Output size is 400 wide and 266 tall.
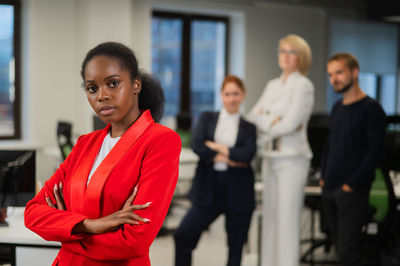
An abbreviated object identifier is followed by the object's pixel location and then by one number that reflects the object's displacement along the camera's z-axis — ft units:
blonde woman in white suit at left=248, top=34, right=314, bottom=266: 11.28
